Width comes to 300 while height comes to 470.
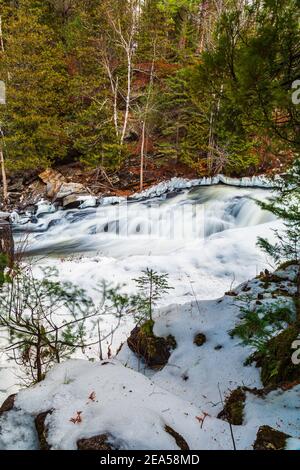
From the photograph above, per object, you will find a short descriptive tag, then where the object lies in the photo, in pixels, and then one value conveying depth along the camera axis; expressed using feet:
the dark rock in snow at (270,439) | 6.15
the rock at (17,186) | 56.39
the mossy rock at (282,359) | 9.15
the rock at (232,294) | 15.14
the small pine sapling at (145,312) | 14.22
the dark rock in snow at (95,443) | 5.75
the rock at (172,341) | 13.58
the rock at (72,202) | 50.26
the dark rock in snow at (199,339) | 12.96
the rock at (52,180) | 54.03
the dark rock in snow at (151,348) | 13.51
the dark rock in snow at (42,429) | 6.09
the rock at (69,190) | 52.60
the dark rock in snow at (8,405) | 7.16
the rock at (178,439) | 6.15
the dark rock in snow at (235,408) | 8.01
